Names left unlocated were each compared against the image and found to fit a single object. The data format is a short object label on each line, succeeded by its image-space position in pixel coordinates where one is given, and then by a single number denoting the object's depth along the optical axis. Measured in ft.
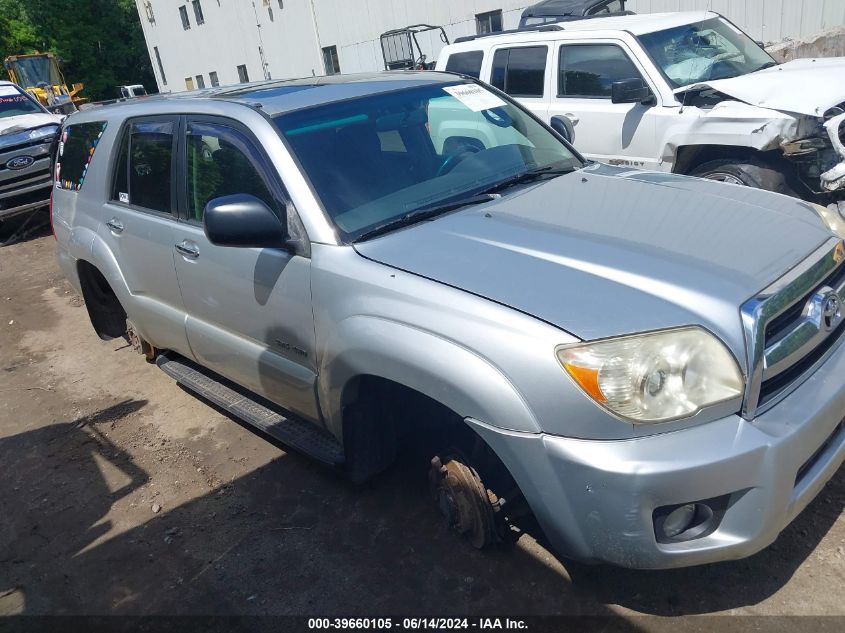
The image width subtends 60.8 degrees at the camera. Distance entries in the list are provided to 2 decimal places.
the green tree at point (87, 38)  111.24
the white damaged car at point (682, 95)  17.22
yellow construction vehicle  76.54
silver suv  7.07
